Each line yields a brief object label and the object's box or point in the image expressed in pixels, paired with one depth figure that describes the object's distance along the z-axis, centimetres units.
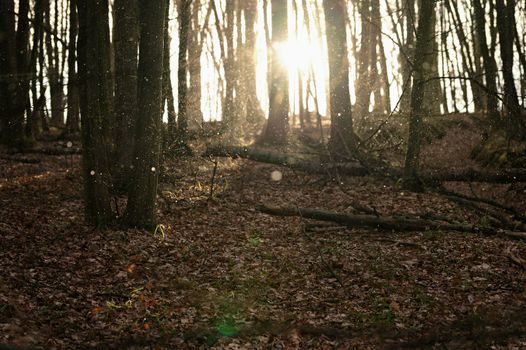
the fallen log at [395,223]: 1038
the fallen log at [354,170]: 1341
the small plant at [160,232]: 993
